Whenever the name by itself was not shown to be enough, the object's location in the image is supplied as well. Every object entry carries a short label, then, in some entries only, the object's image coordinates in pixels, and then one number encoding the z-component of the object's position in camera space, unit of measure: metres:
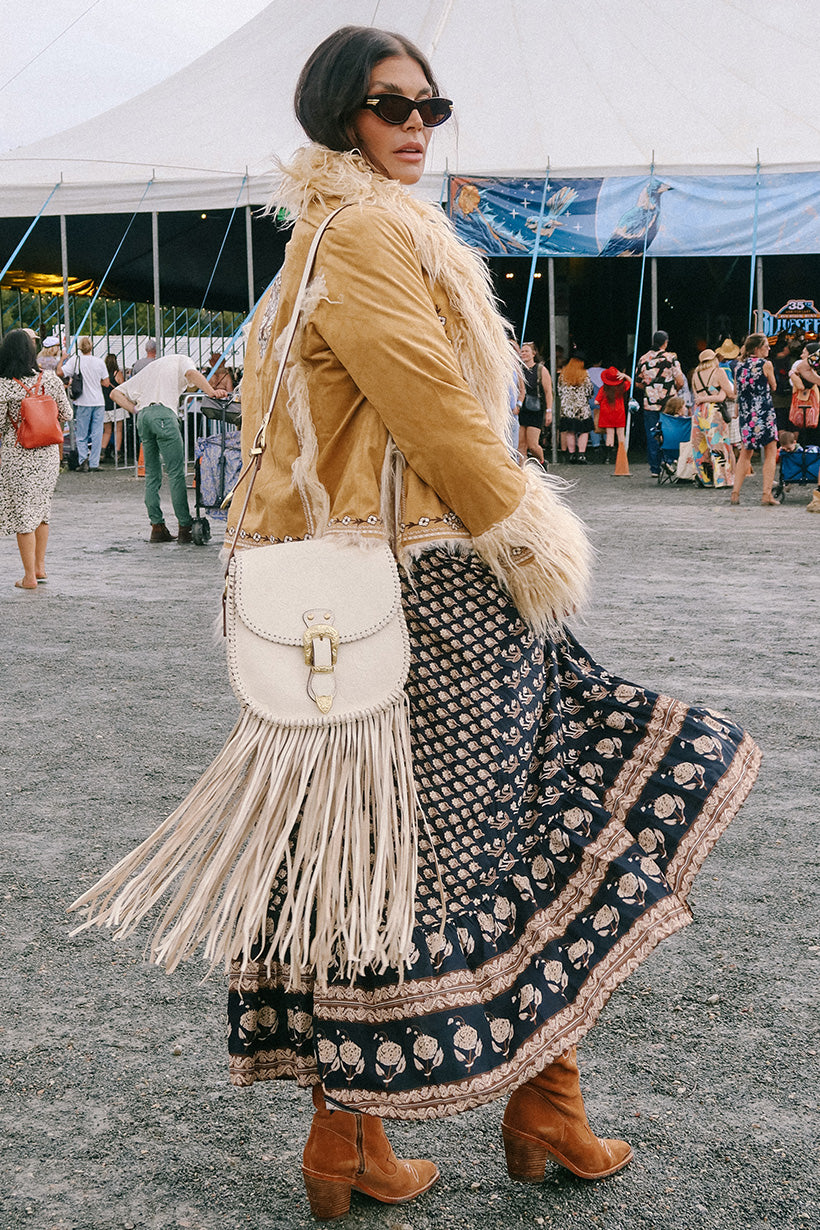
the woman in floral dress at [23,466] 7.86
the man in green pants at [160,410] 9.93
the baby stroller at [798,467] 13.48
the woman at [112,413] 19.17
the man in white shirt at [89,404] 17.19
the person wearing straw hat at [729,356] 15.82
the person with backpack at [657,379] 15.12
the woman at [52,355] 16.72
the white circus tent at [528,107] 16.06
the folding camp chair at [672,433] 15.29
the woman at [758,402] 12.40
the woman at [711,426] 13.87
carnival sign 17.34
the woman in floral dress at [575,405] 18.33
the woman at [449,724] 1.77
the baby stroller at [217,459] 9.64
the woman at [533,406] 13.68
